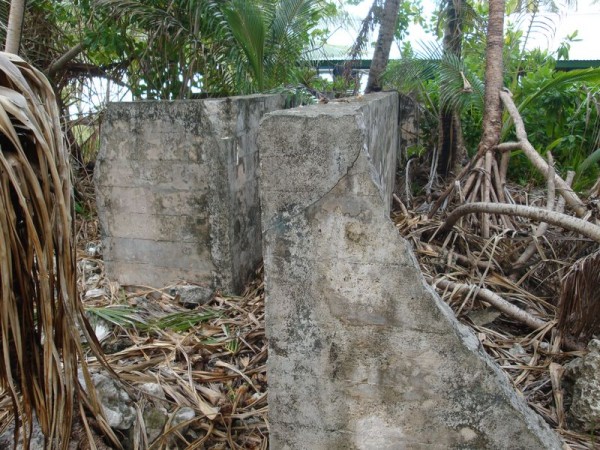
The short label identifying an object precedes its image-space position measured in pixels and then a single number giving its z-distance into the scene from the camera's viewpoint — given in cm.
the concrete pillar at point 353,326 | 207
